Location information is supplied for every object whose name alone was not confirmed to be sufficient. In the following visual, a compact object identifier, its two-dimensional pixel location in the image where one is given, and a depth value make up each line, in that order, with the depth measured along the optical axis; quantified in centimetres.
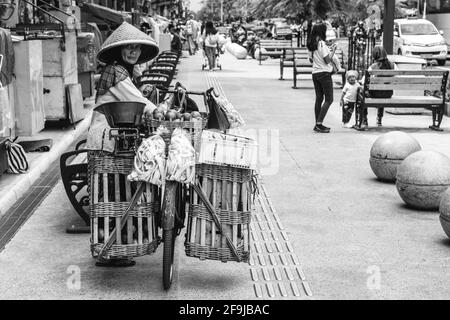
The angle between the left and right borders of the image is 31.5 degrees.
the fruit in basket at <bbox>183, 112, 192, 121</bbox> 564
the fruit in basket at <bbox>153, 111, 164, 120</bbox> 564
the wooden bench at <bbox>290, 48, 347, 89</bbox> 2264
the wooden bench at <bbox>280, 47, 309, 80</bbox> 2312
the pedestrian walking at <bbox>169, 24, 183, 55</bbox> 3592
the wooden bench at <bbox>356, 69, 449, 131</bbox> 1368
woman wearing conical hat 628
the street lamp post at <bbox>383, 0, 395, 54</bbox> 1736
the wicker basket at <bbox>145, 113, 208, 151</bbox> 552
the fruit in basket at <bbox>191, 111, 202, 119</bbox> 577
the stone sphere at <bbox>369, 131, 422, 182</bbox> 916
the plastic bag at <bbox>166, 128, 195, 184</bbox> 531
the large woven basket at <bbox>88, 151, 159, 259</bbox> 548
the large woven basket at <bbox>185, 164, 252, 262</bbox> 550
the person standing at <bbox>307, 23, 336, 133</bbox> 1313
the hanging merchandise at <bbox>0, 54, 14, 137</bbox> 891
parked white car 3322
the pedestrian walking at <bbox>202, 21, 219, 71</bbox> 2897
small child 1389
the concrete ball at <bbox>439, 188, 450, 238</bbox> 659
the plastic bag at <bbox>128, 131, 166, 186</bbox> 532
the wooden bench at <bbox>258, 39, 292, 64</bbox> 3378
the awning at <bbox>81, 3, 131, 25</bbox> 2381
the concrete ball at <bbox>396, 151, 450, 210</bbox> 780
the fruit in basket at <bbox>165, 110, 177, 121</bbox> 562
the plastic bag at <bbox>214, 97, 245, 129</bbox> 600
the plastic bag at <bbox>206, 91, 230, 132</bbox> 600
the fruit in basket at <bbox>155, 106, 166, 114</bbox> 571
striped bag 942
